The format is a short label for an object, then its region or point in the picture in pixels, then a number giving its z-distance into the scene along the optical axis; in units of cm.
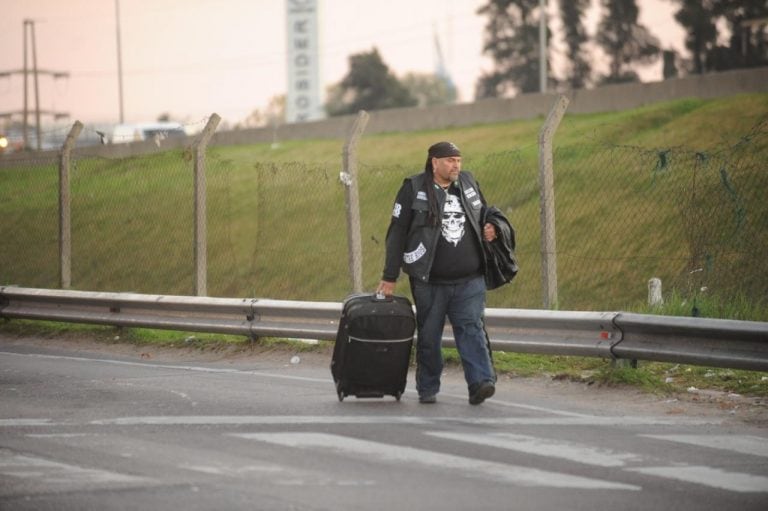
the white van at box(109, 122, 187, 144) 8206
